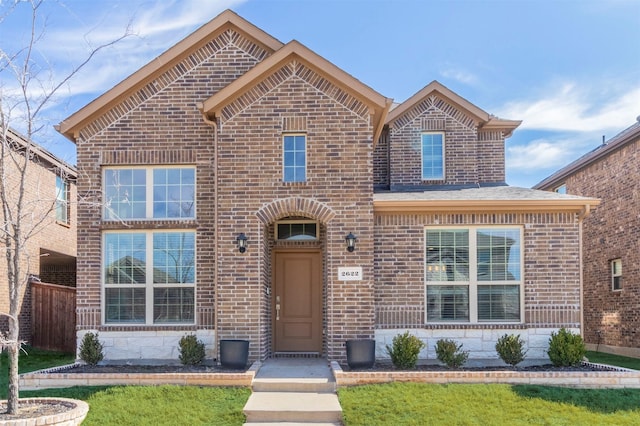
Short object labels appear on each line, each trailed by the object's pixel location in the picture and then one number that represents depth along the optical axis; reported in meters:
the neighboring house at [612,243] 15.17
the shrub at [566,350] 10.20
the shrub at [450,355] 10.06
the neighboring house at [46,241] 15.02
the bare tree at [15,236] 6.60
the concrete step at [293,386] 9.08
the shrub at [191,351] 10.47
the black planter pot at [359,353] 10.04
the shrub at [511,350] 10.21
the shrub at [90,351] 10.71
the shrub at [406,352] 9.99
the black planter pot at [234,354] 10.12
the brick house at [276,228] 10.93
